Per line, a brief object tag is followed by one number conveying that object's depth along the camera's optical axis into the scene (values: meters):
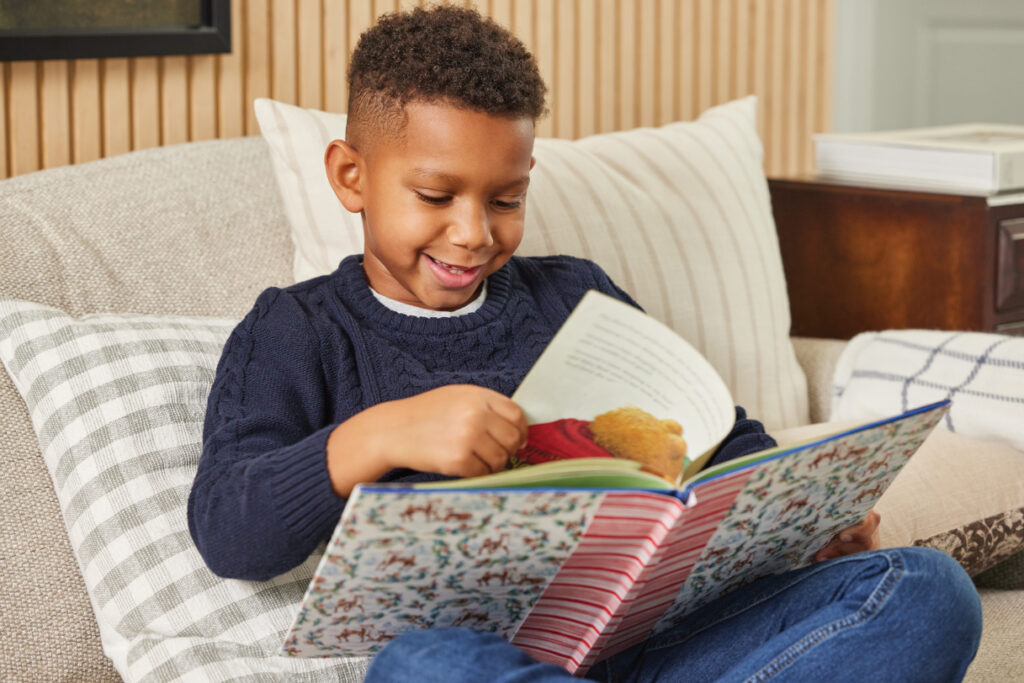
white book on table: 2.55
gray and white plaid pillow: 1.85
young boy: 1.76
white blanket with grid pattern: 2.25
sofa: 1.86
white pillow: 2.16
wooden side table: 2.55
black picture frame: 2.15
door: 3.61
